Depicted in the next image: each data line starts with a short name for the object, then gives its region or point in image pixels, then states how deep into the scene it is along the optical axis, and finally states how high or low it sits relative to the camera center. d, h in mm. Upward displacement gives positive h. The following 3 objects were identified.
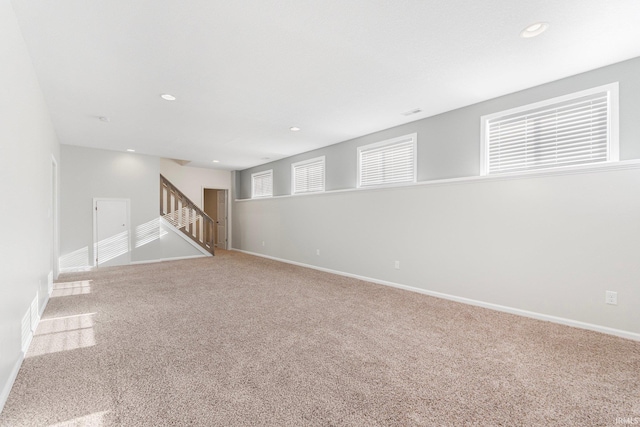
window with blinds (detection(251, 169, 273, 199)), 8188 +845
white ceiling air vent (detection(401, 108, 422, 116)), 4148 +1511
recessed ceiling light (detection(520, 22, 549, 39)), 2288 +1533
